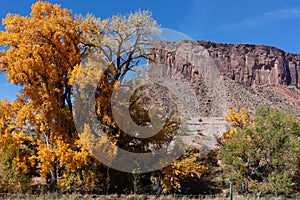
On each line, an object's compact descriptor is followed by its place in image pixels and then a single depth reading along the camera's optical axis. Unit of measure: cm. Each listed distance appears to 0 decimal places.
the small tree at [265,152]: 1901
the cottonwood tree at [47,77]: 1678
